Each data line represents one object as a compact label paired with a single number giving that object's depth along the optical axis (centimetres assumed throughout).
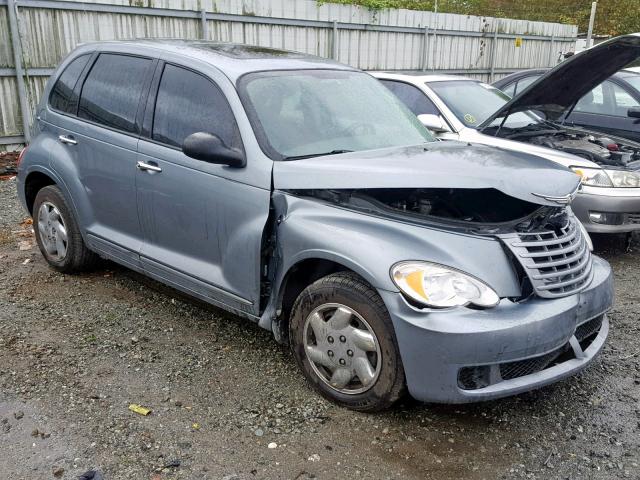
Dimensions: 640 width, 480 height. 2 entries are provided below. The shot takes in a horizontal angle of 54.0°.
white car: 572
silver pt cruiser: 299
